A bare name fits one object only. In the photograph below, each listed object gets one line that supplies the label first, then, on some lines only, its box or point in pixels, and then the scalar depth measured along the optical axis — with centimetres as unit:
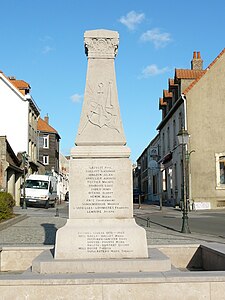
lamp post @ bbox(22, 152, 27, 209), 3192
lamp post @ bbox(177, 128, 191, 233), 1565
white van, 3675
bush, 1797
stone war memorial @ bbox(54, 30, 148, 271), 621
